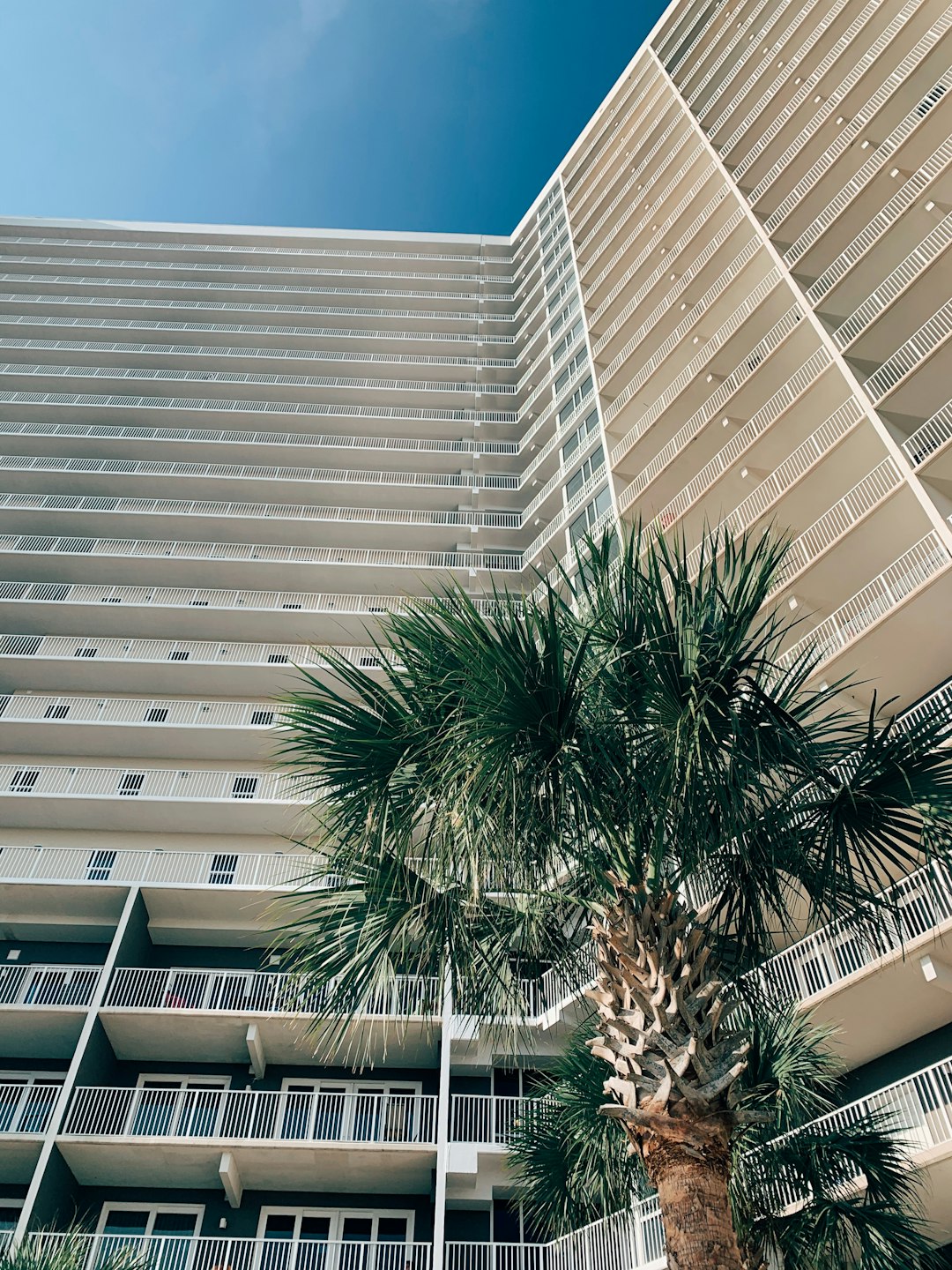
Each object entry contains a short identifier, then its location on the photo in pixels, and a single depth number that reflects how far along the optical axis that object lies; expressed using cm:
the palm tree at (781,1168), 839
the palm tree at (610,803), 709
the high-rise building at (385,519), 1669
